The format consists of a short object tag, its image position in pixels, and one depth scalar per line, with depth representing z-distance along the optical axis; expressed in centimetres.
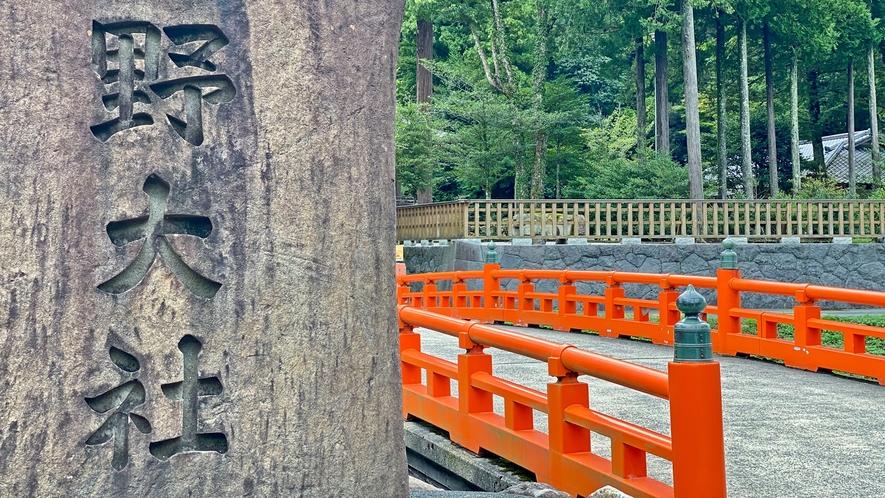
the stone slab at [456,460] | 560
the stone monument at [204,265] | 294
